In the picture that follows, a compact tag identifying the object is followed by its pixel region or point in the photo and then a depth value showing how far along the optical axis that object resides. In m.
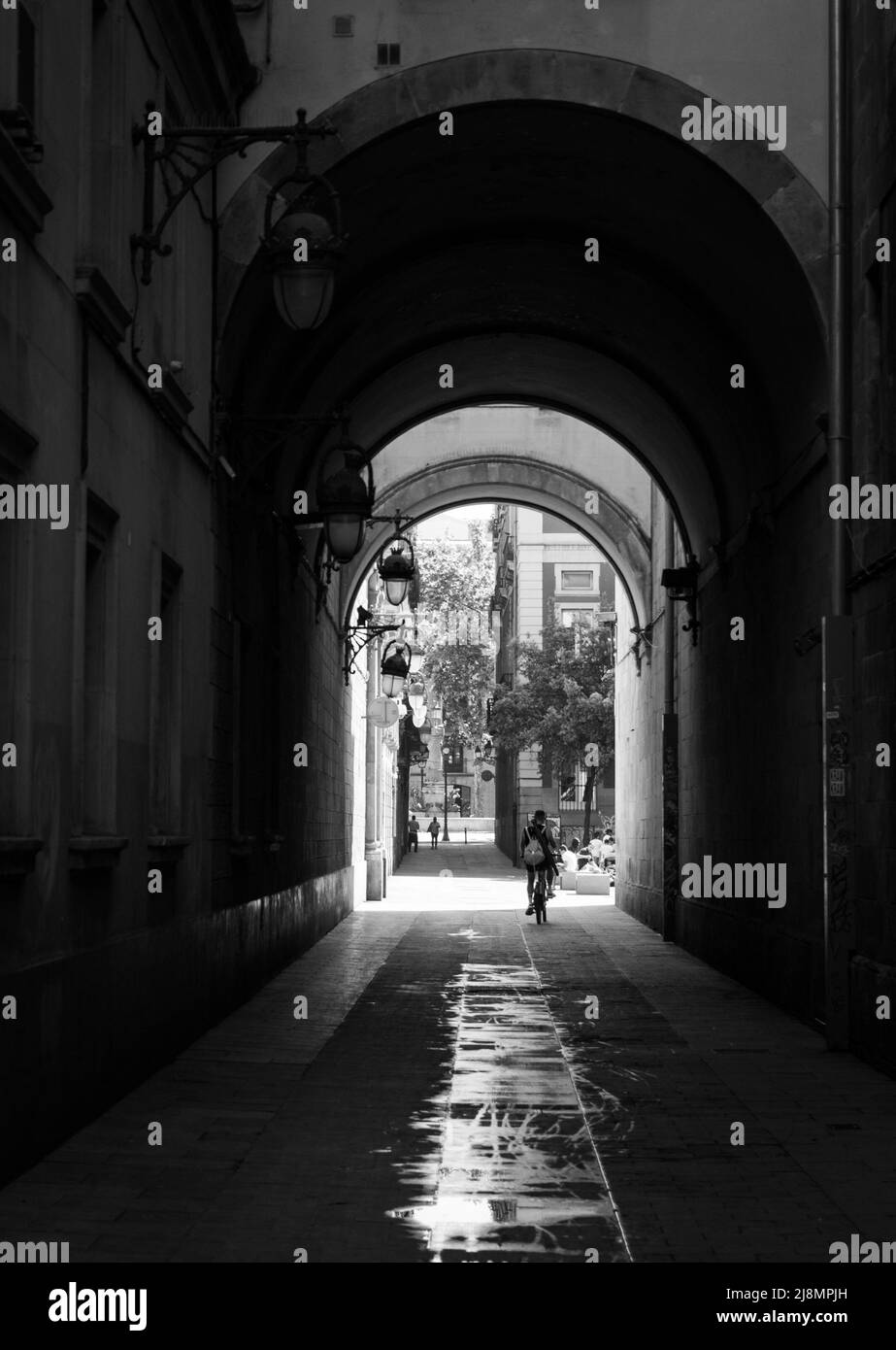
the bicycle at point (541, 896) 26.06
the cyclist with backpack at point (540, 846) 26.22
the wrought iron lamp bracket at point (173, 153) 10.80
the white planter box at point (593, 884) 36.56
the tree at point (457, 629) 71.62
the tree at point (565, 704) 51.72
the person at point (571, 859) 42.91
